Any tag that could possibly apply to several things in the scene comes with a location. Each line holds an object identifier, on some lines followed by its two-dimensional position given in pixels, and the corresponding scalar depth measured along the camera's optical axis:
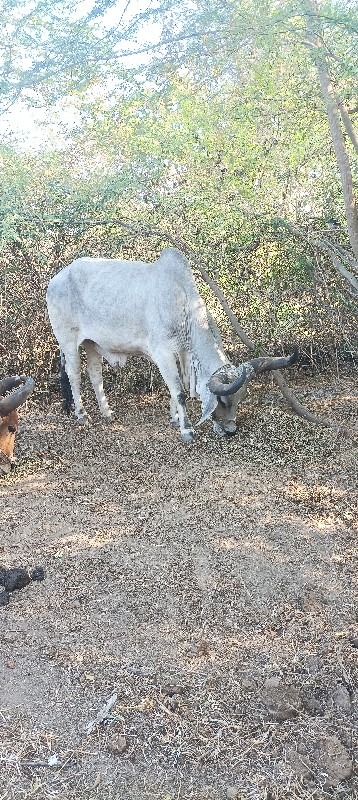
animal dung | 3.88
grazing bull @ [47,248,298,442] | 5.55
